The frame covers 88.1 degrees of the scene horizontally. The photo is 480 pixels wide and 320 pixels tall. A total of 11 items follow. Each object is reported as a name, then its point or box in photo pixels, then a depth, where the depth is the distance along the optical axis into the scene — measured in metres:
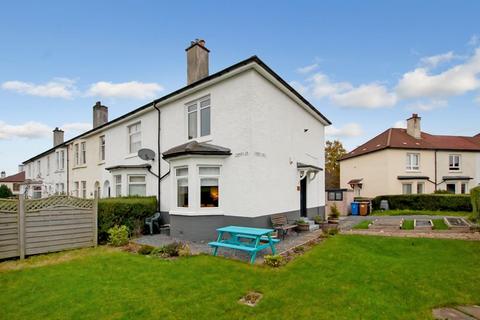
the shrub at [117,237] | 9.76
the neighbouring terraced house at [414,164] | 25.92
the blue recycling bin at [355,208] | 21.77
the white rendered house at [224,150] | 9.96
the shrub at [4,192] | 36.50
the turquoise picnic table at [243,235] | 7.10
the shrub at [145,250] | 8.31
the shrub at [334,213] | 14.77
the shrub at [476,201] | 11.55
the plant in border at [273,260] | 6.78
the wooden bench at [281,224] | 10.36
